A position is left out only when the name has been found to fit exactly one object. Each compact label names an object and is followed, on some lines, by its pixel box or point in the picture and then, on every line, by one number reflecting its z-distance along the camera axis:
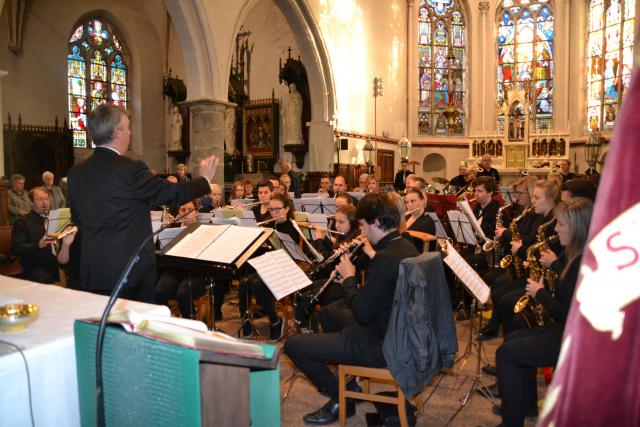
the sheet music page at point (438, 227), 6.03
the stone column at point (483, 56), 19.81
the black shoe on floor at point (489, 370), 4.46
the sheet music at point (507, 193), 8.84
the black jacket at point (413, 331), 2.96
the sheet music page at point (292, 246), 5.07
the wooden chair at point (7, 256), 6.12
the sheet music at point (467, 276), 3.59
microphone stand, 1.59
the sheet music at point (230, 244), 4.14
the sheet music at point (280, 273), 3.94
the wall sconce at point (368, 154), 16.09
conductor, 3.08
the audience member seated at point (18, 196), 9.60
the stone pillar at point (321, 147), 14.53
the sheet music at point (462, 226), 5.86
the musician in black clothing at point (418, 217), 5.89
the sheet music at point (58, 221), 5.35
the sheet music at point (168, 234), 5.28
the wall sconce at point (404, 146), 18.25
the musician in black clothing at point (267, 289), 5.45
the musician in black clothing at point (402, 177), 13.10
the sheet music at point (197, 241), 4.27
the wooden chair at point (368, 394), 3.27
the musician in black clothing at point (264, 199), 6.52
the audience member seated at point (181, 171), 11.13
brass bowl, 2.02
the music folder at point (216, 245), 4.12
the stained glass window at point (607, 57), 17.06
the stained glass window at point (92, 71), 16.20
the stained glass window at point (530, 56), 19.45
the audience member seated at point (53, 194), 10.27
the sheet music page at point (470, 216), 5.29
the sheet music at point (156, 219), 5.67
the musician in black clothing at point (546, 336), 3.11
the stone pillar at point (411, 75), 19.81
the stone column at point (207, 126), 10.77
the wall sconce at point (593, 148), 16.45
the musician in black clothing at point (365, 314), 3.15
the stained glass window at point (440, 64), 20.30
